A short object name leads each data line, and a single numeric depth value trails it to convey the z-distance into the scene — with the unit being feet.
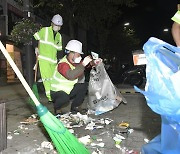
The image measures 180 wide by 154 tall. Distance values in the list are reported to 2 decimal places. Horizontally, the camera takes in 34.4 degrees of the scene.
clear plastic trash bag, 15.46
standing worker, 16.09
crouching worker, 12.94
